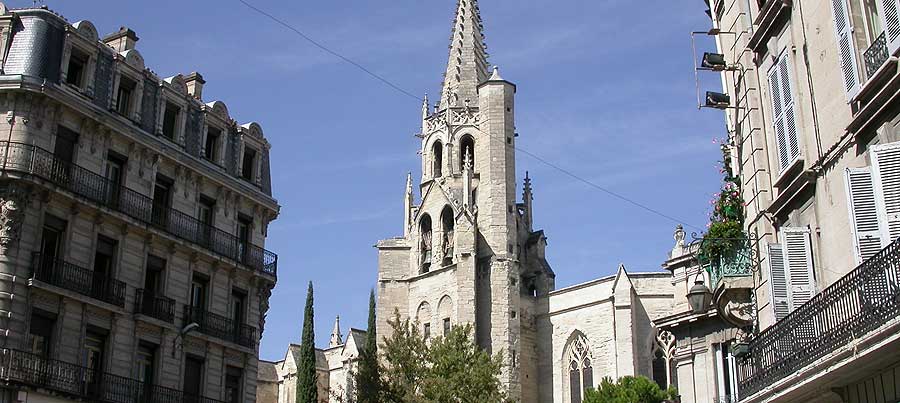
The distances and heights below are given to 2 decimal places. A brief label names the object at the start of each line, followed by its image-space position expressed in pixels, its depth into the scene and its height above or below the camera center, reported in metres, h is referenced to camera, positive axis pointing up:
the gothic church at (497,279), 51.03 +11.89
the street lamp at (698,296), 15.37 +3.15
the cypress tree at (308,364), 38.19 +5.50
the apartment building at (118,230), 20.19 +6.01
